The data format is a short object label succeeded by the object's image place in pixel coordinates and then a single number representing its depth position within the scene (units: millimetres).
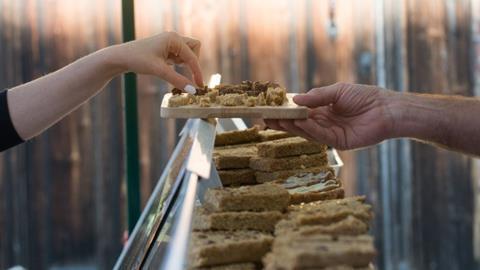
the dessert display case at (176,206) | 1474
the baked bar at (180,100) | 2471
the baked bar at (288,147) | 2561
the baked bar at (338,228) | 1718
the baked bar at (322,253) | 1521
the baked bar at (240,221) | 1955
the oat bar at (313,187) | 2297
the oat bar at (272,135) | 2832
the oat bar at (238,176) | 2545
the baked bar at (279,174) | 2516
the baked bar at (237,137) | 2887
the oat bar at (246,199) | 2010
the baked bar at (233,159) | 2578
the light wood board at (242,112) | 2377
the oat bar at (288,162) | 2537
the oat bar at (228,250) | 1787
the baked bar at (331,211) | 1838
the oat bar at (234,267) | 1795
